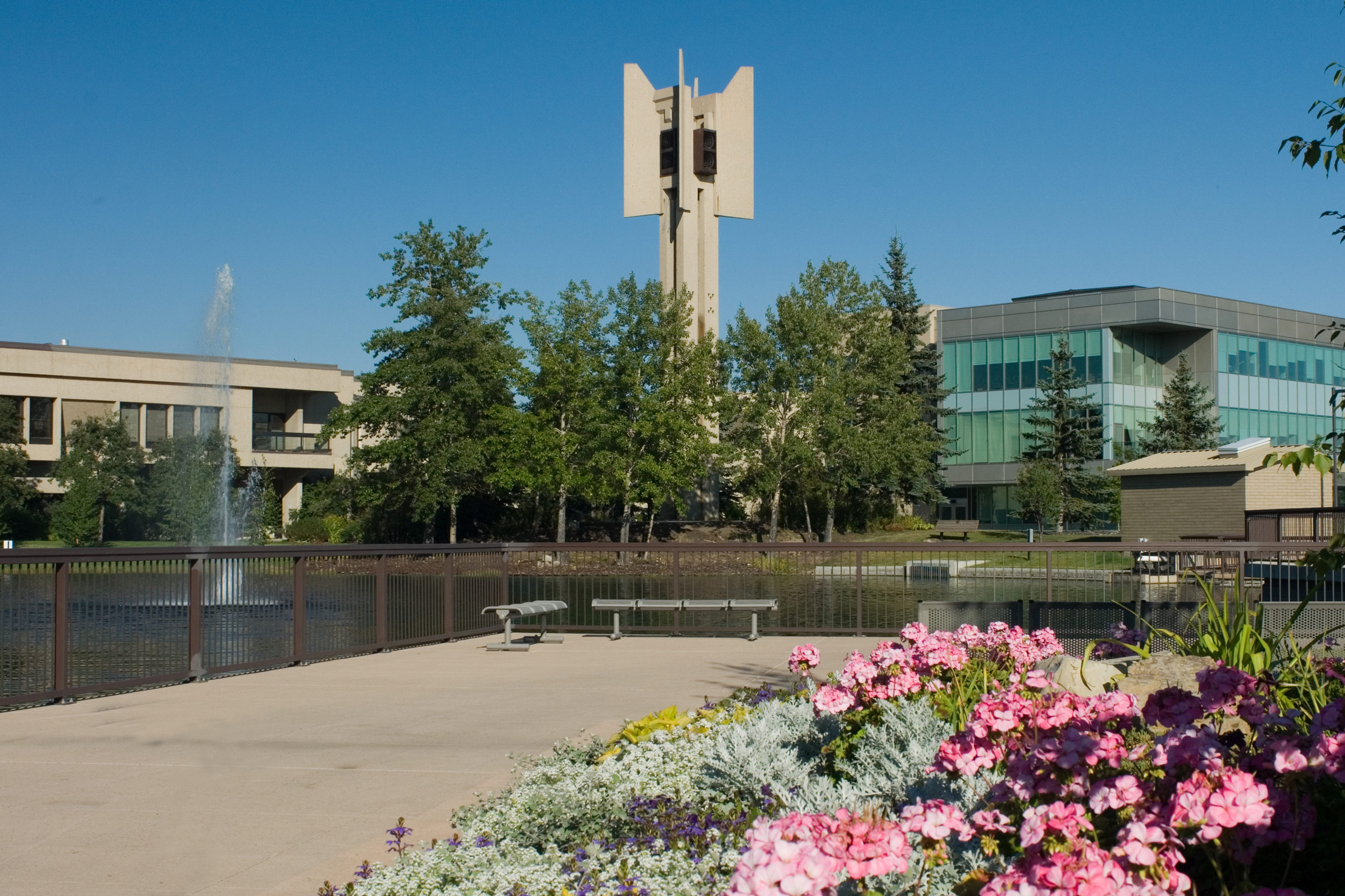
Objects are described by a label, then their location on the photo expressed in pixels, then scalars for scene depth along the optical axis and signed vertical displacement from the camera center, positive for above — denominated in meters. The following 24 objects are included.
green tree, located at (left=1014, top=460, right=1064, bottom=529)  57.94 -0.13
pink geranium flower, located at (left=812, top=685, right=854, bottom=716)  5.94 -1.02
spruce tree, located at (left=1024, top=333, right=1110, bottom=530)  59.47 +2.05
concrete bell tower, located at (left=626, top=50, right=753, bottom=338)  54.25 +14.20
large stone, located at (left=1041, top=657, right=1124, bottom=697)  7.04 -1.08
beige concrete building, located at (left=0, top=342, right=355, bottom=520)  61.38 +4.78
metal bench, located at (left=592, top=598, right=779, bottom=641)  16.11 -1.53
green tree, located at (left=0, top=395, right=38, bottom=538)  57.22 +0.75
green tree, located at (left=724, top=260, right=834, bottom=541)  52.66 +4.49
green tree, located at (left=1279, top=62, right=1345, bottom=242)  4.89 +1.42
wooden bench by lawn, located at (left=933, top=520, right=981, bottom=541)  59.69 -1.79
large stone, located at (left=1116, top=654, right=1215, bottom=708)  6.79 -1.04
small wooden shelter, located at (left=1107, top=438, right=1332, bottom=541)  42.09 -0.14
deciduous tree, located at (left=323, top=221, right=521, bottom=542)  50.06 +4.46
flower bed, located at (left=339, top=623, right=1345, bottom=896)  2.95 -0.96
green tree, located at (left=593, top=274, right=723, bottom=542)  48.50 +3.55
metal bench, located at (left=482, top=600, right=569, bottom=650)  15.19 -1.51
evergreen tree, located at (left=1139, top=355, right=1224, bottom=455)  60.19 +3.13
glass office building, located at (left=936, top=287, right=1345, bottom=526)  66.94 +6.91
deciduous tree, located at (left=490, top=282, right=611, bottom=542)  48.75 +3.13
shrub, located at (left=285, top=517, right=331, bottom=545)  55.47 -1.83
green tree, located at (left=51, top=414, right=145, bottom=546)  55.72 +0.71
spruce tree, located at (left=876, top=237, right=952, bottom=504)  62.00 +6.71
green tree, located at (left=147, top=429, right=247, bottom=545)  56.78 +0.23
